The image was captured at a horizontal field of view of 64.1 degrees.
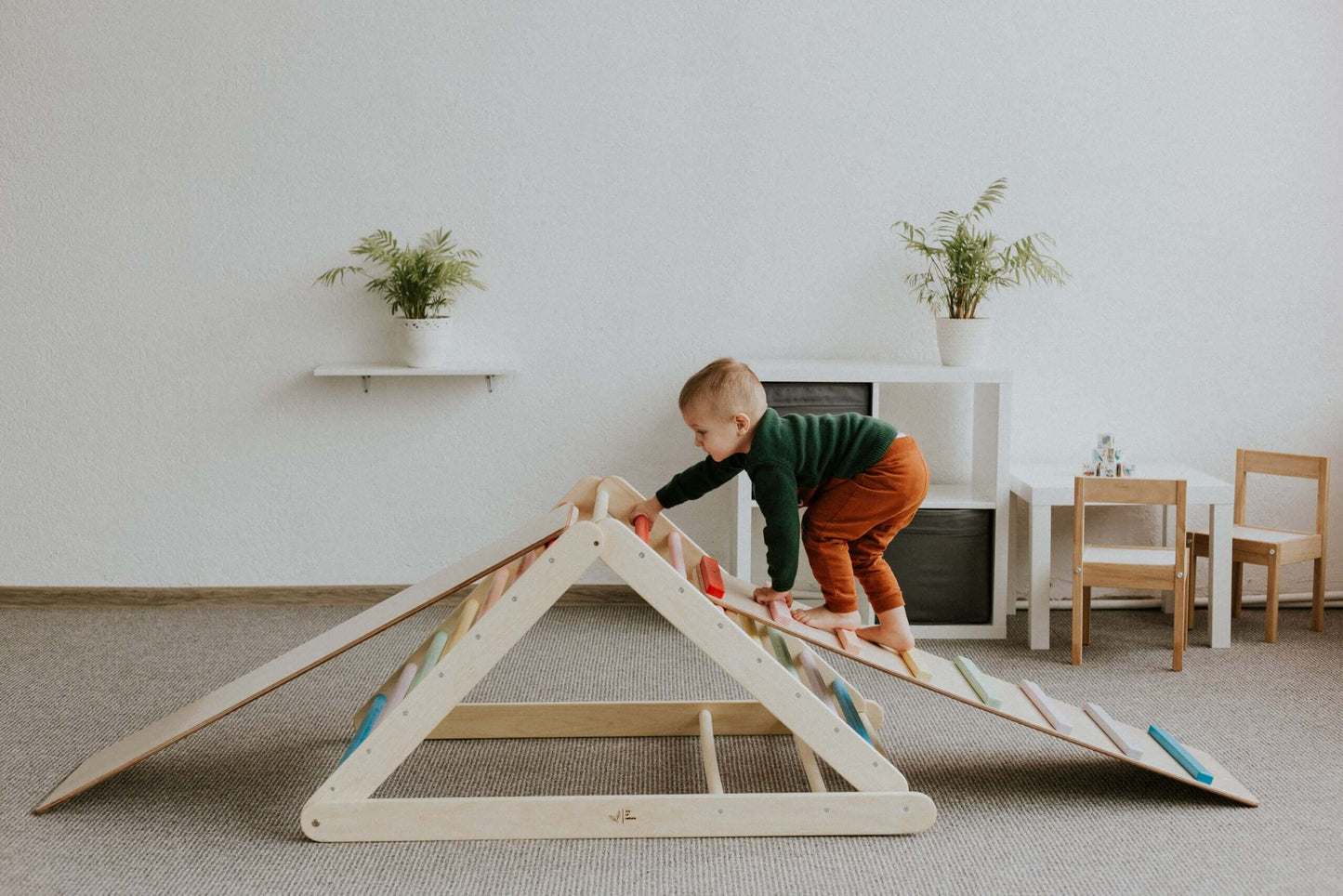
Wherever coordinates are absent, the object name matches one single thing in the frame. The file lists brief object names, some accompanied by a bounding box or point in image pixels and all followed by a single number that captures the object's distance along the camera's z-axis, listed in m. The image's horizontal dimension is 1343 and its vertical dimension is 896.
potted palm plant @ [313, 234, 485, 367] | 3.44
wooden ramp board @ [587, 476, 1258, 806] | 2.12
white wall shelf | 3.43
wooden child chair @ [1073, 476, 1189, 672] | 3.00
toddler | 2.24
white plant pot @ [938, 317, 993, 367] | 3.36
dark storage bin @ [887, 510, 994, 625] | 3.32
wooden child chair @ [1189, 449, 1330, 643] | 3.26
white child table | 3.23
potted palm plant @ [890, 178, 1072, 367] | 3.36
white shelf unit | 3.25
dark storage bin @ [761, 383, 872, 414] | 3.25
